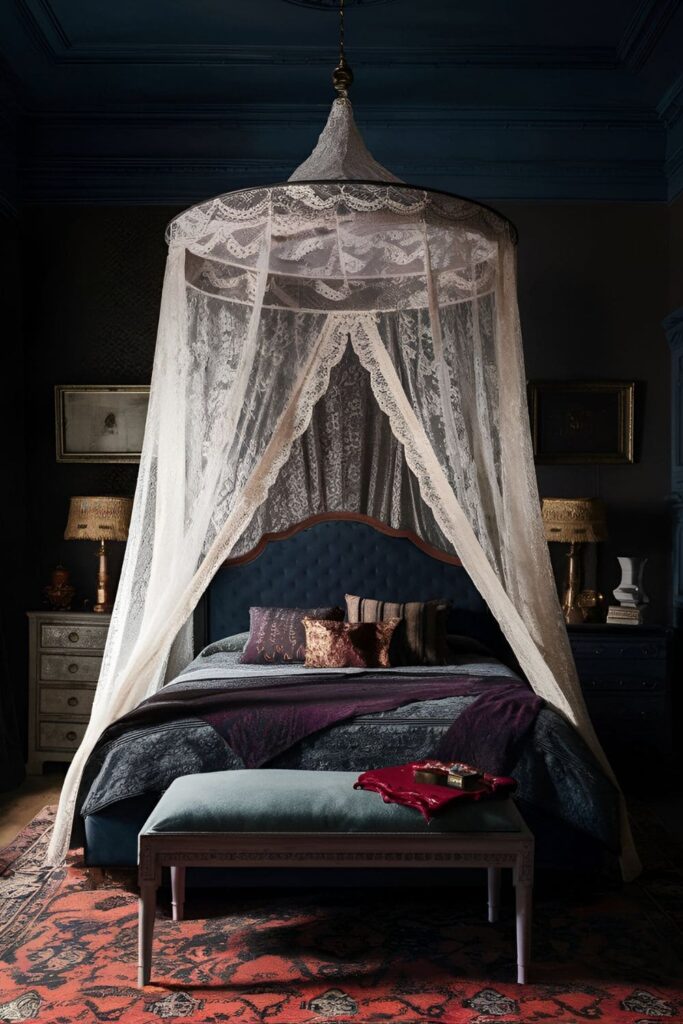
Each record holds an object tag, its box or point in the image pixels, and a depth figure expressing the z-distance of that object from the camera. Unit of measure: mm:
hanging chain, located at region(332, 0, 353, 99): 3830
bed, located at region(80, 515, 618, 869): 3350
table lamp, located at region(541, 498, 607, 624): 5055
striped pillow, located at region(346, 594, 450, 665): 4773
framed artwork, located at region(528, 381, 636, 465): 5496
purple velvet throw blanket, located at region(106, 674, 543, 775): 3461
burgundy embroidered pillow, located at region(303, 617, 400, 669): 4645
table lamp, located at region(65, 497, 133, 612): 5156
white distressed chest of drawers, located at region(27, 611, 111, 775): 5129
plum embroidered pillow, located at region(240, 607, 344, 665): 4852
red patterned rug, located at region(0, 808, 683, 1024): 2703
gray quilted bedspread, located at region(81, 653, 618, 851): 3344
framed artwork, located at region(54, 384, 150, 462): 5527
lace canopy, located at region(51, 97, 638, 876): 3660
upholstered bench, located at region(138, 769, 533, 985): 2838
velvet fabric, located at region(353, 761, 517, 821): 2881
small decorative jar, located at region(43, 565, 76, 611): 5398
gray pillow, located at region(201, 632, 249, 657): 5105
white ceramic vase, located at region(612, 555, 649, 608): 5191
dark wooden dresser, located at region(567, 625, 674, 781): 4871
